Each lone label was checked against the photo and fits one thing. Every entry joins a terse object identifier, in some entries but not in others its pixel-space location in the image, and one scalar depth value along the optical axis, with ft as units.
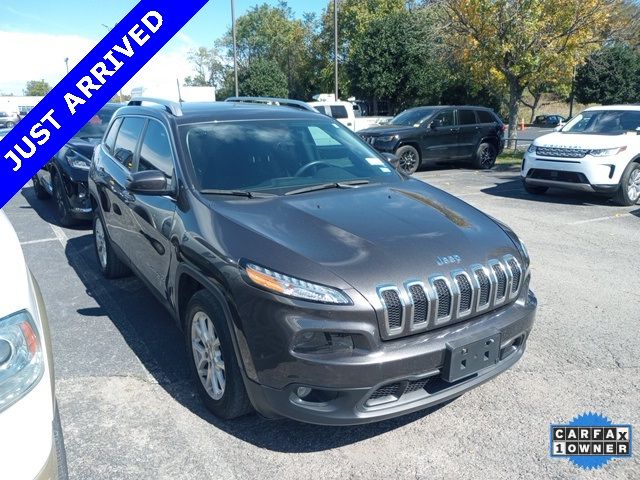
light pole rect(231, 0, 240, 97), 81.42
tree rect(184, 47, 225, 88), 237.86
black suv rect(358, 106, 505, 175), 43.83
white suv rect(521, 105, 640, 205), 29.07
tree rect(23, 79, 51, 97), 372.17
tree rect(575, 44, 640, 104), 131.95
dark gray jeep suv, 8.11
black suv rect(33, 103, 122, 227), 24.36
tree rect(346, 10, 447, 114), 121.90
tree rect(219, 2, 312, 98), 192.65
